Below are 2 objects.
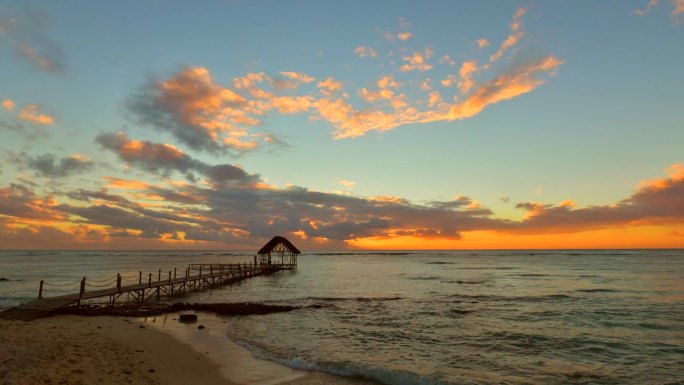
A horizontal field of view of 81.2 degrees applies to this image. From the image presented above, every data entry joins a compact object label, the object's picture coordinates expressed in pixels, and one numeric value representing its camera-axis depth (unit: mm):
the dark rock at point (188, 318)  22444
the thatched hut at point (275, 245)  71125
